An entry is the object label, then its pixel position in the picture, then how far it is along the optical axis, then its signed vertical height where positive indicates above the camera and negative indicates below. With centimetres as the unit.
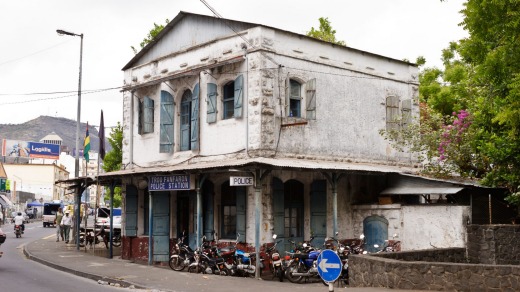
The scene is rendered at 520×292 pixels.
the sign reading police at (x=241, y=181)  1650 +63
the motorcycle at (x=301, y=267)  1623 -168
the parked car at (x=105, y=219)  3244 -85
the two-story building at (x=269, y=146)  1833 +193
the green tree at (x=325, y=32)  3194 +930
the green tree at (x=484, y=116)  1184 +246
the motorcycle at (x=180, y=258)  1853 -163
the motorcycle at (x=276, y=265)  1664 -166
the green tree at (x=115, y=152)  3528 +299
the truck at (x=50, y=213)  5731 -89
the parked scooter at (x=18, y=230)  3803 -162
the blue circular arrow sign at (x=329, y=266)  892 -90
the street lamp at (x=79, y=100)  2955 +507
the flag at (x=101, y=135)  2600 +294
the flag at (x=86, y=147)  2872 +268
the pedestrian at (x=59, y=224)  3333 -111
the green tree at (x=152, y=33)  3108 +868
